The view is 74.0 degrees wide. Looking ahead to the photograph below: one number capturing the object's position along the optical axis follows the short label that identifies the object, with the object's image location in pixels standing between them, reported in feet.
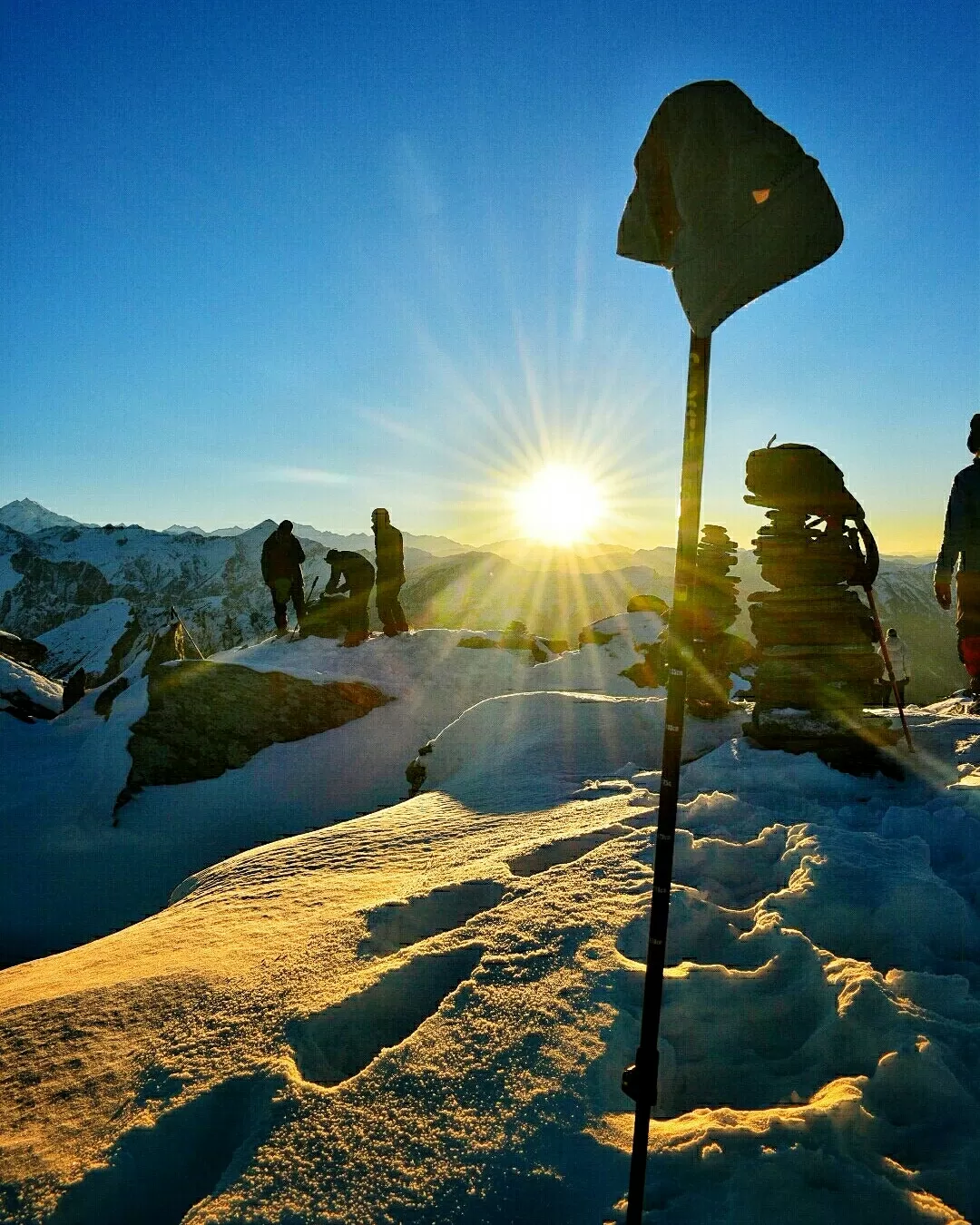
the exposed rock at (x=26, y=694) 45.62
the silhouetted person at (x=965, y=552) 21.65
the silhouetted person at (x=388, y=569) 51.60
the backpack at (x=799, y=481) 21.01
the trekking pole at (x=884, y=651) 18.49
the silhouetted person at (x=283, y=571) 53.01
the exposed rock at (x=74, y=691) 48.65
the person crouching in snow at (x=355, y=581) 51.88
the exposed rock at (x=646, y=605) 61.31
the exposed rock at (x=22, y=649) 69.67
